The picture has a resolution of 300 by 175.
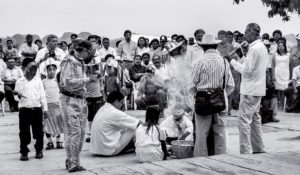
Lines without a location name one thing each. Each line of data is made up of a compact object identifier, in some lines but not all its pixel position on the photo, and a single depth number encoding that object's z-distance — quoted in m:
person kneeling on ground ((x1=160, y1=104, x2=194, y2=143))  8.43
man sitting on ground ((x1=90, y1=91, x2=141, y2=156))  8.41
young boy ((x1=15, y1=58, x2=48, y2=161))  8.18
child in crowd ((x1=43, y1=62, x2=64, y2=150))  9.06
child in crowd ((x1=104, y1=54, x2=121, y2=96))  12.32
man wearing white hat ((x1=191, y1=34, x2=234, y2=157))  6.80
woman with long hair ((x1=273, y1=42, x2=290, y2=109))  14.10
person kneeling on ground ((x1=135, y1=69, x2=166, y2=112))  10.91
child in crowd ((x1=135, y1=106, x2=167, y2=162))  7.59
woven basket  7.43
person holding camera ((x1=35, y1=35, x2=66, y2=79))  10.72
